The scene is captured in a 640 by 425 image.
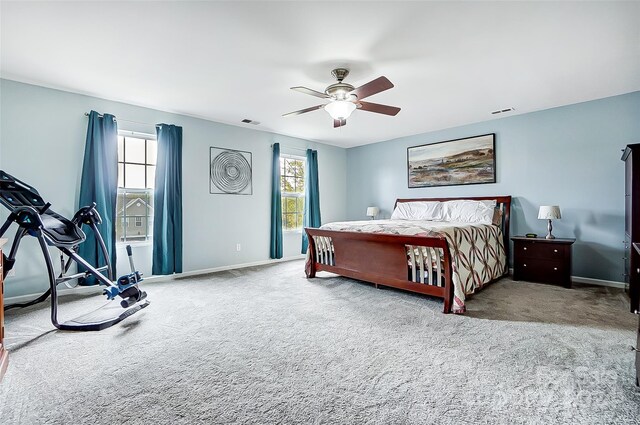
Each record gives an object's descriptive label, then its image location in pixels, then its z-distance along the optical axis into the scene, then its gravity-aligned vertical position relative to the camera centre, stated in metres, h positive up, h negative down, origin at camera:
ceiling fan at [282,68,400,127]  2.94 +1.14
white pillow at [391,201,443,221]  5.19 +0.03
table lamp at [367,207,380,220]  6.24 +0.03
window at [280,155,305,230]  6.07 +0.46
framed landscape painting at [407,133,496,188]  4.97 +0.89
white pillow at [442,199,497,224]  4.55 +0.02
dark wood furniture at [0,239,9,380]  1.92 -0.91
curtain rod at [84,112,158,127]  3.80 +1.26
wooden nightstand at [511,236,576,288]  3.84 -0.63
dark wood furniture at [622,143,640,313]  2.97 +0.01
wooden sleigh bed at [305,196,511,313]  3.09 -0.54
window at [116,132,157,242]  4.22 +0.39
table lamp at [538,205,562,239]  3.94 -0.01
